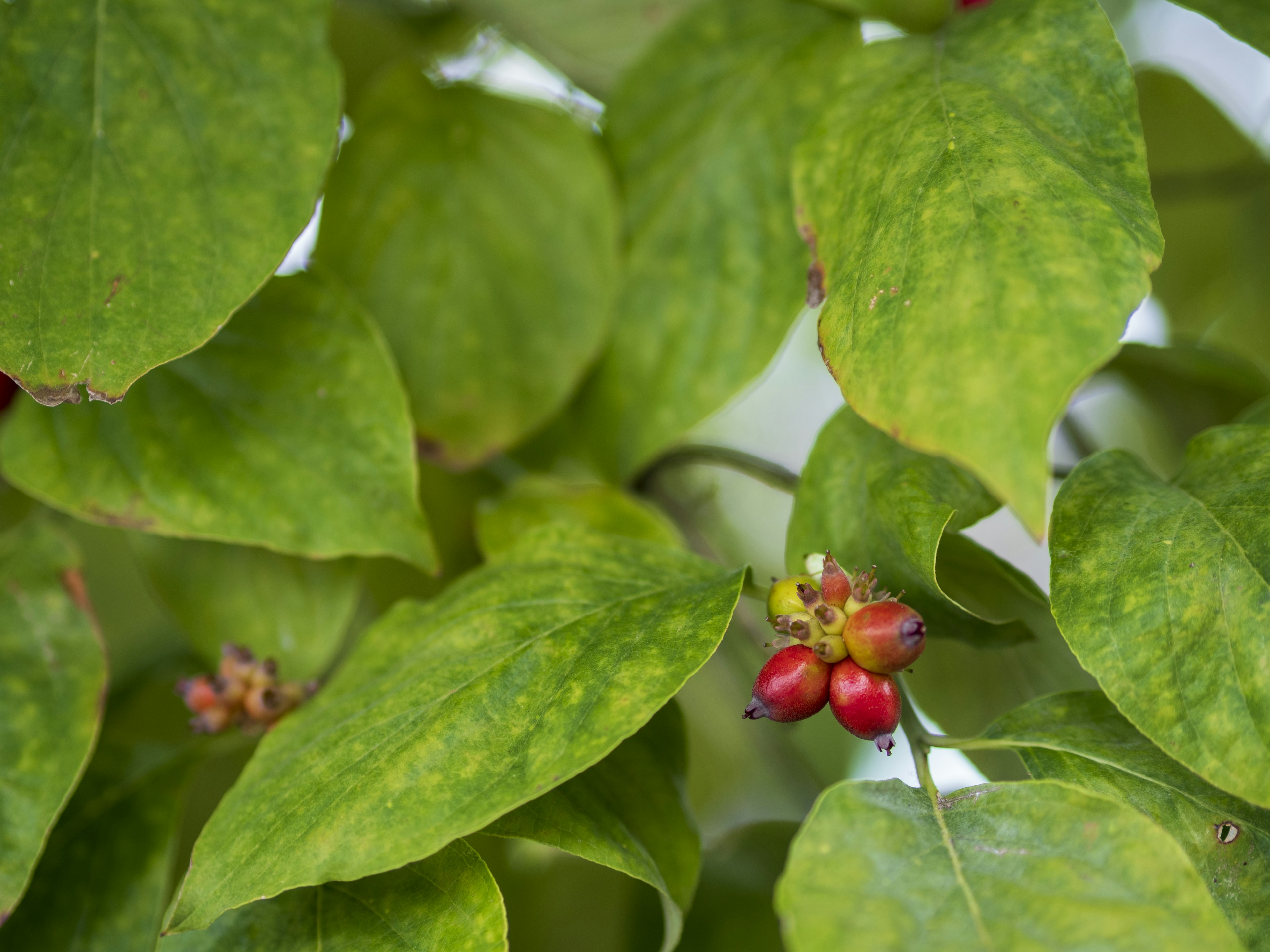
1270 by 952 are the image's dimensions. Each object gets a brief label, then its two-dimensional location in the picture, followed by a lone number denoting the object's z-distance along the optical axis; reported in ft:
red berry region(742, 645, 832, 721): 1.00
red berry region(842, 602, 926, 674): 0.98
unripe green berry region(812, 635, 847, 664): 1.00
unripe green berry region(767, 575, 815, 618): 1.03
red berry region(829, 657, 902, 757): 0.99
